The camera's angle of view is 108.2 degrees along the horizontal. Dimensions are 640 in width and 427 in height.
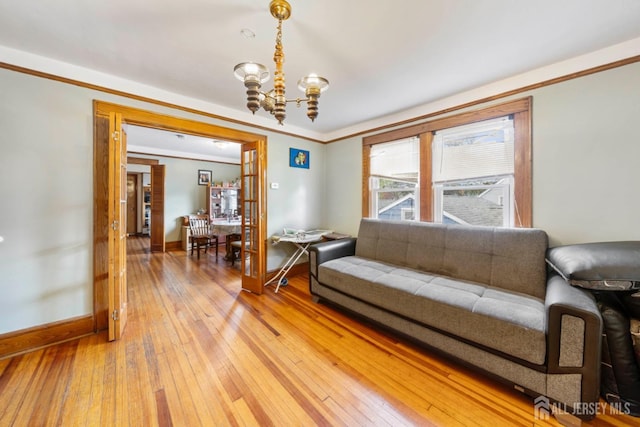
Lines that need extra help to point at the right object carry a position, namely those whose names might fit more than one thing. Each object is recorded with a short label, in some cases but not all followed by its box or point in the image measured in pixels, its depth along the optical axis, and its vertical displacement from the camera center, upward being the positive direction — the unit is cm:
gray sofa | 131 -67
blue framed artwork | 387 +95
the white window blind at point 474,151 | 243 +72
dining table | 473 -33
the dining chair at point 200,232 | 524 -43
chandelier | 143 +86
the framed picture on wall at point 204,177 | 638 +104
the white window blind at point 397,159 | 315 +79
